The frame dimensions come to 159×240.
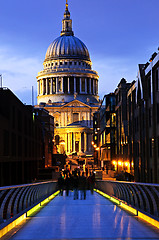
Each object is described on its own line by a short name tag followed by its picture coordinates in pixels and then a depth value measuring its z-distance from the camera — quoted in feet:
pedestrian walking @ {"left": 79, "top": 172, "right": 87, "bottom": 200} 98.73
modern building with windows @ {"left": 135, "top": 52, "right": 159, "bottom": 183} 145.48
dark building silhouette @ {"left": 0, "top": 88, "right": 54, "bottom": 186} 154.05
